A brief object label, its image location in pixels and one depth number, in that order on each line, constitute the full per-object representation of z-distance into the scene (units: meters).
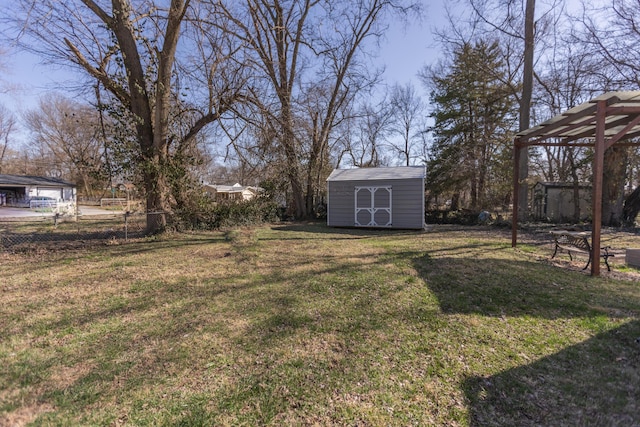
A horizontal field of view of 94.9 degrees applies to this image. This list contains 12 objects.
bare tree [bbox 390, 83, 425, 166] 27.94
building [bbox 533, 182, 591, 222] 14.33
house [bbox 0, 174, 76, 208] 25.05
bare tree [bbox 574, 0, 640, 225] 10.75
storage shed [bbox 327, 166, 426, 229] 11.93
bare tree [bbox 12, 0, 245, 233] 7.86
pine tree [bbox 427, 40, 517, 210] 16.44
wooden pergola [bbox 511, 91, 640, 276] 4.55
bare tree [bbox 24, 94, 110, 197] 31.67
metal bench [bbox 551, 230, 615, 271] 5.46
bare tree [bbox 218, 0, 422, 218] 10.23
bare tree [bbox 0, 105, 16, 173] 34.38
